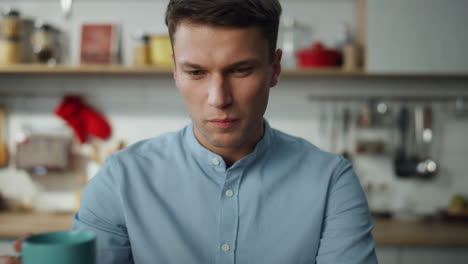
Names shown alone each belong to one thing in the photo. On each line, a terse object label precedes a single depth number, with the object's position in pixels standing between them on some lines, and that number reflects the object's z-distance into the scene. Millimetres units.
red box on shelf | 2693
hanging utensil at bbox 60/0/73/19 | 2377
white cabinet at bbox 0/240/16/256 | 2335
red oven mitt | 2754
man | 910
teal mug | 518
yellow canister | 2541
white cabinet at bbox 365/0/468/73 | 2396
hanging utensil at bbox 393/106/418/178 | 2668
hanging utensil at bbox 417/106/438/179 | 2648
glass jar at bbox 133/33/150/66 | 2604
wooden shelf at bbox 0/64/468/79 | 2466
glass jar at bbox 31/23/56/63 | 2674
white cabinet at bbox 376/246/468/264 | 2193
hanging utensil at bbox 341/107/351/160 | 2719
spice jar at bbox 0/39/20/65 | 2635
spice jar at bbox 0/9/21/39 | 2650
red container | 2488
